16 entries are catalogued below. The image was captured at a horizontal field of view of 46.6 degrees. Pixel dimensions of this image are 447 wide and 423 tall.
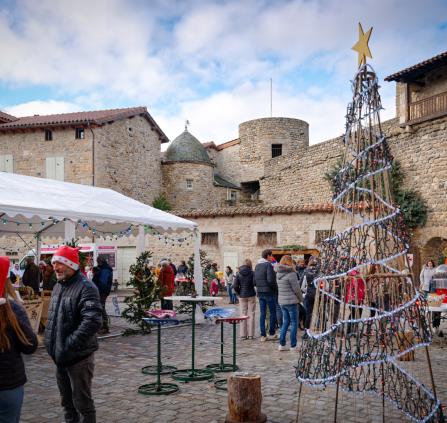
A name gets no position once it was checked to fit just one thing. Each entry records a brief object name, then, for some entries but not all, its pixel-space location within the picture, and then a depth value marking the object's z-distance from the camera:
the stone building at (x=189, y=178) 30.17
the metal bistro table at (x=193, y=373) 6.15
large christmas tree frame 4.46
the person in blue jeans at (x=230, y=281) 16.16
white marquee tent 8.63
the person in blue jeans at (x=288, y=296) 7.75
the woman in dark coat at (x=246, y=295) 8.97
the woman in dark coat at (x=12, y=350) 2.78
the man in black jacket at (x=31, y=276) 10.78
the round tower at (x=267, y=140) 33.12
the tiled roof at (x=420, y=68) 17.59
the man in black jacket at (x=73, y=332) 3.70
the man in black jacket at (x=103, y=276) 9.34
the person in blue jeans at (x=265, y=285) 8.60
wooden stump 4.52
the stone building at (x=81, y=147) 24.86
